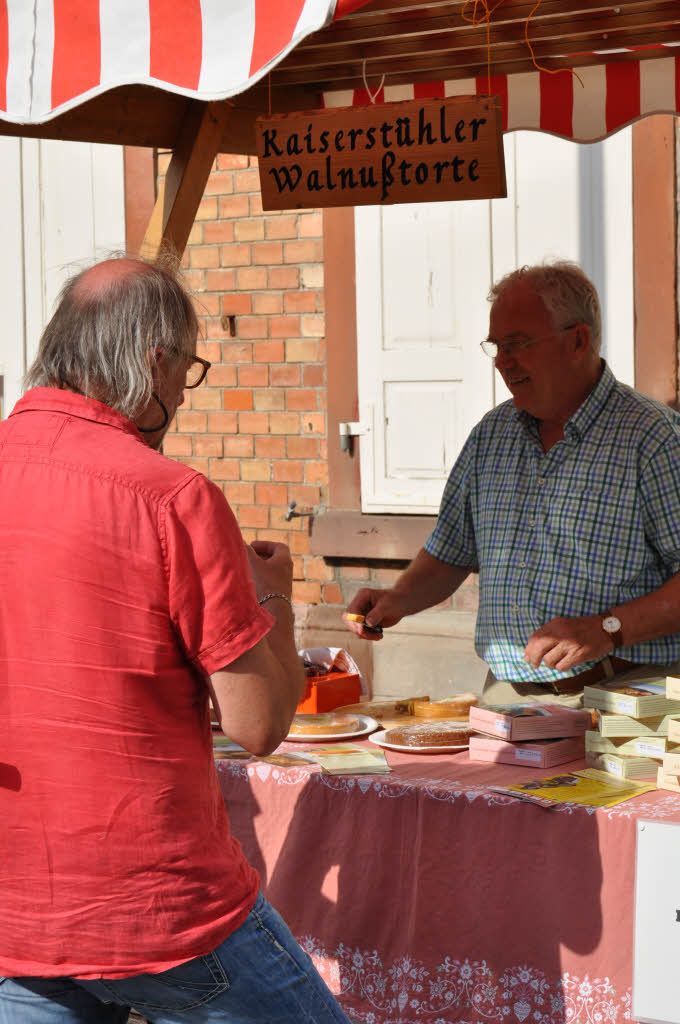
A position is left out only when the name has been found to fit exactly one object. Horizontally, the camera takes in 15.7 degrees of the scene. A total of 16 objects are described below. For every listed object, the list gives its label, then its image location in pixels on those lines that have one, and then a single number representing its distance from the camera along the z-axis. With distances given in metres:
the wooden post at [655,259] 9.50
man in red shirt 3.16
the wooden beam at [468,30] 6.39
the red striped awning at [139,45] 4.53
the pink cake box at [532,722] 5.35
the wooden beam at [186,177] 6.78
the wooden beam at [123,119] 6.77
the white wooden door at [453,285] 9.78
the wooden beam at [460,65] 7.08
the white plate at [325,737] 5.86
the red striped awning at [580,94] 7.08
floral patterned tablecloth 4.59
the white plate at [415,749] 5.58
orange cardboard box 6.39
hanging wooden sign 5.96
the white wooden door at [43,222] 12.31
